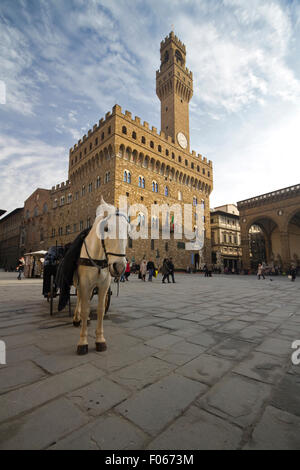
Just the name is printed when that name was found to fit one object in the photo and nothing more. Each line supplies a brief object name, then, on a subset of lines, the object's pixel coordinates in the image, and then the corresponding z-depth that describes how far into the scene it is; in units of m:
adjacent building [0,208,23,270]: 44.25
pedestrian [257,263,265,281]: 17.62
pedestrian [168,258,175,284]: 13.06
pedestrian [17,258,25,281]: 15.29
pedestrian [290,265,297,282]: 14.55
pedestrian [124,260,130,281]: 12.98
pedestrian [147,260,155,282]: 14.45
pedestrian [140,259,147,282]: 14.13
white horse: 2.43
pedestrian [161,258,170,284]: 12.98
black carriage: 4.48
